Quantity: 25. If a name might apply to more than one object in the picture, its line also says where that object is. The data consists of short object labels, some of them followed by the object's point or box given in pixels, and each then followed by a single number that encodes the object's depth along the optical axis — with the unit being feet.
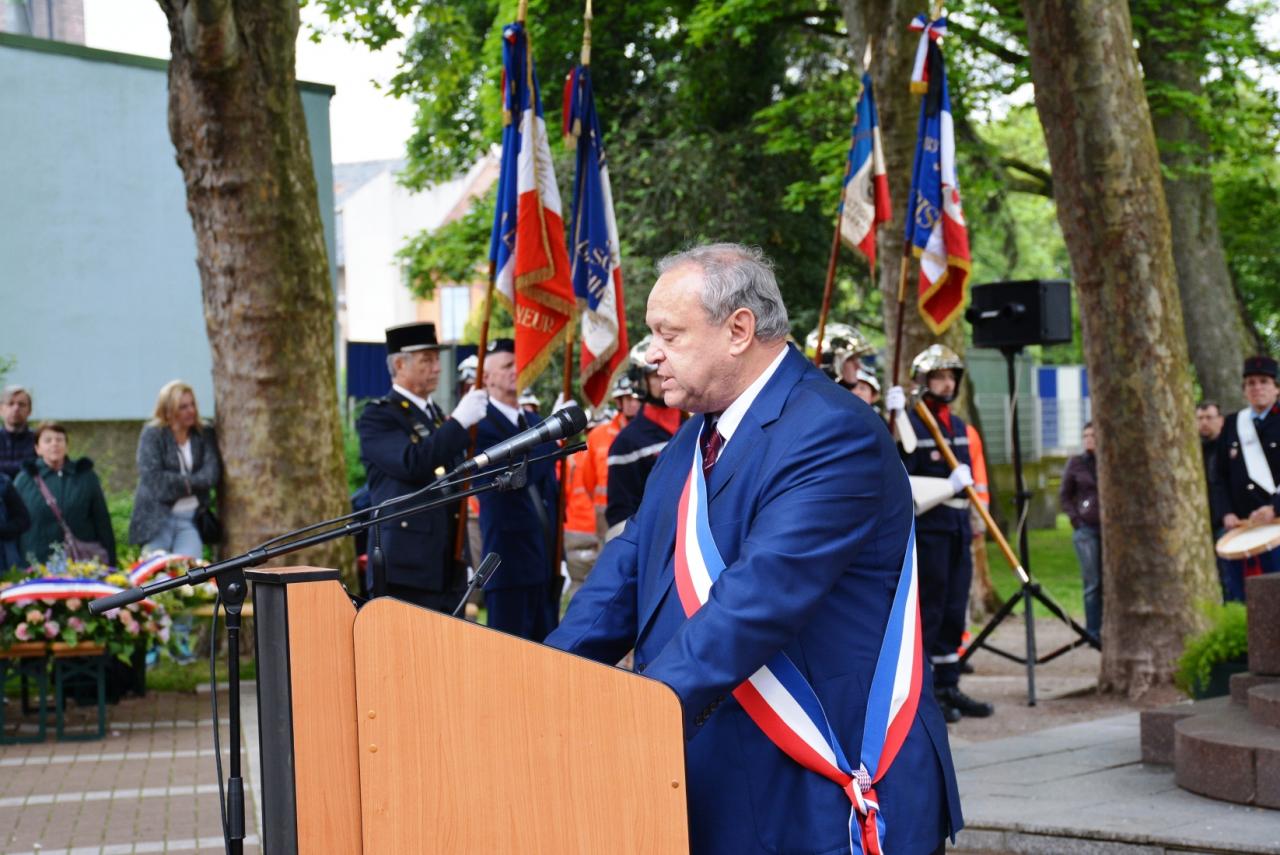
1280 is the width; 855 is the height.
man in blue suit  10.28
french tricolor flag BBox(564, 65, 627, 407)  30.78
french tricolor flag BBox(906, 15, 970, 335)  35.17
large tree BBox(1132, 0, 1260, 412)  67.10
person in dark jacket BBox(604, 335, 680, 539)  30.45
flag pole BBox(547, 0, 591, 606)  28.63
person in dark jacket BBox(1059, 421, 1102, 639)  47.21
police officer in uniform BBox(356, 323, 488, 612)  26.43
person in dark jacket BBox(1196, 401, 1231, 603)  45.70
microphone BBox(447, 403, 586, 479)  12.03
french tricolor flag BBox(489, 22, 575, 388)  28.48
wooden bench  32.32
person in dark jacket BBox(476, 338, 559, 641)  27.32
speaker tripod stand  36.47
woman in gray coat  38.37
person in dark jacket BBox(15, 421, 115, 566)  37.63
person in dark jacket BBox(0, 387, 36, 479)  38.60
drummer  43.39
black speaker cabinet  39.11
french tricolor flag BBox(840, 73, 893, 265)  34.78
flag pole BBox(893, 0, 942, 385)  33.78
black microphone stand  10.98
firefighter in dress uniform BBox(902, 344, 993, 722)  33.71
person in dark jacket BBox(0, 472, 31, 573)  36.32
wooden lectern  9.73
